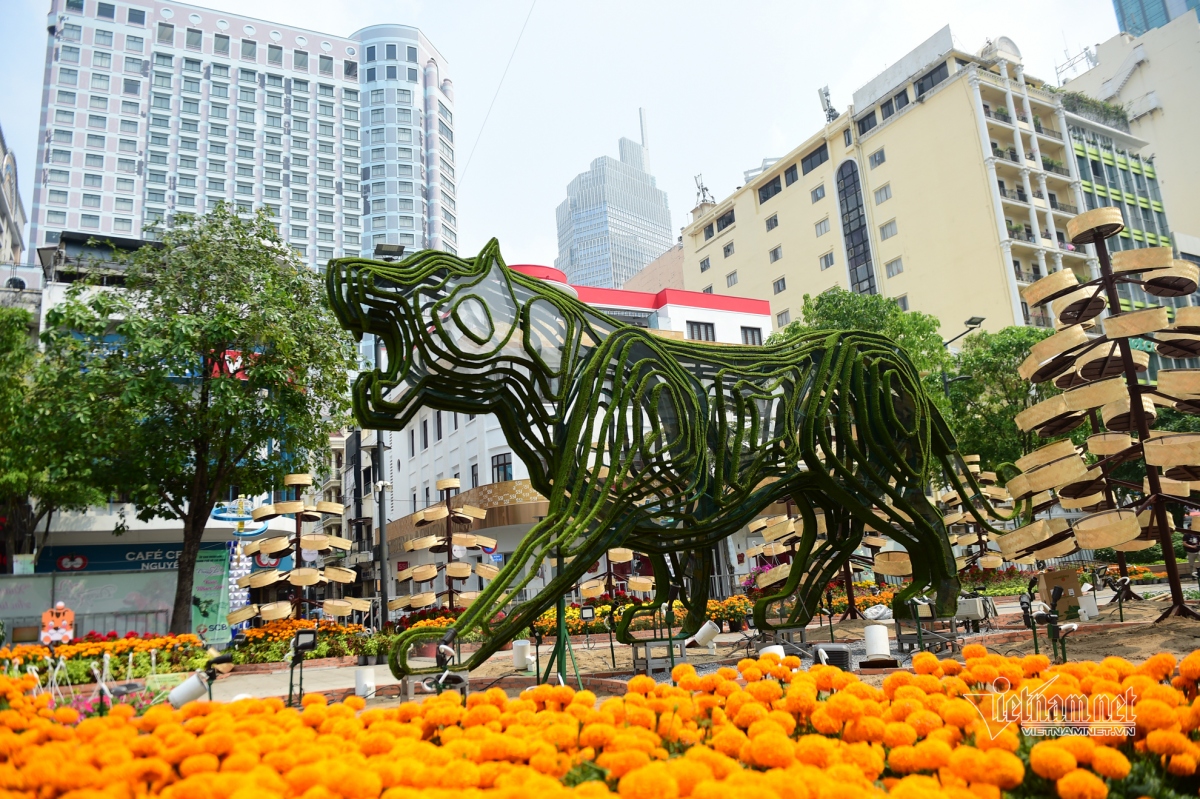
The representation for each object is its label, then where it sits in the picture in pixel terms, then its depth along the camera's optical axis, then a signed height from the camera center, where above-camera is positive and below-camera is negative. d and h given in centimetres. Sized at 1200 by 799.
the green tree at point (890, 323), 2700 +815
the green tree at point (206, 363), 1609 +506
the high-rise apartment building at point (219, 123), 6944 +4493
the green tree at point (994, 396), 2791 +578
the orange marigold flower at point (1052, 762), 253 -61
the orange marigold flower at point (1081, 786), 240 -65
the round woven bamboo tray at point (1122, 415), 1159 +195
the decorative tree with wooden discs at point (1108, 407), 1046 +203
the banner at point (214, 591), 2478 +90
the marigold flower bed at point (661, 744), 232 -51
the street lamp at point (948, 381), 2492 +573
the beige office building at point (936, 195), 4078 +1969
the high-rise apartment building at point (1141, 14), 11612 +7634
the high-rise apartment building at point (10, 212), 4603 +2495
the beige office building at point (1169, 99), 5175 +2848
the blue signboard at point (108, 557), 2540 +217
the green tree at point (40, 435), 1595 +381
